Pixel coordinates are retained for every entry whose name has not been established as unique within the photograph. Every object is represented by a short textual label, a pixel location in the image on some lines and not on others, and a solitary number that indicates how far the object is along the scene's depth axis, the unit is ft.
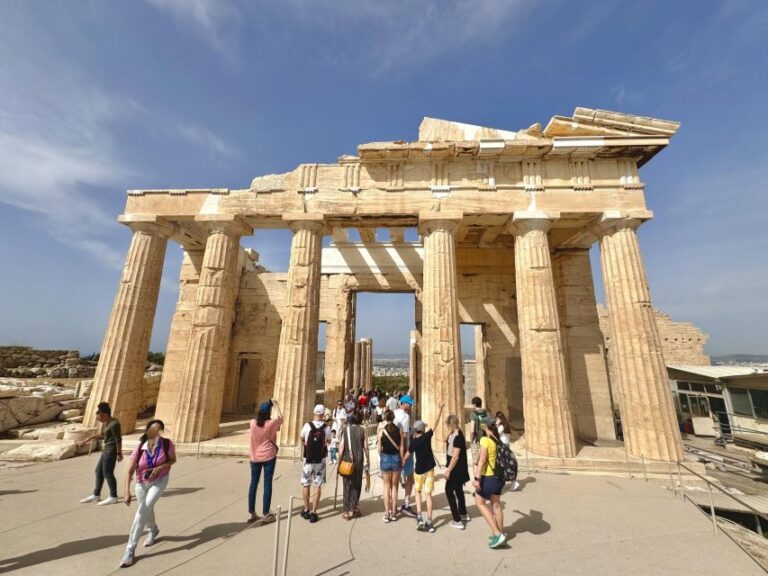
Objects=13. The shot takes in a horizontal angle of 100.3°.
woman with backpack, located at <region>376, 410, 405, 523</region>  15.94
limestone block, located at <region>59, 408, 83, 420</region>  37.45
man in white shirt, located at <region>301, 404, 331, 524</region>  15.88
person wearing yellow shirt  13.67
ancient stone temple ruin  29.99
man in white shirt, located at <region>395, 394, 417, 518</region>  16.92
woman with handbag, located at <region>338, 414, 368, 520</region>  15.64
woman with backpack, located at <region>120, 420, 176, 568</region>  12.44
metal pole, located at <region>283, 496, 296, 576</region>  9.84
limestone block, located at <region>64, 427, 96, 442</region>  29.22
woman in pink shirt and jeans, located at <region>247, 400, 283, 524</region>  15.42
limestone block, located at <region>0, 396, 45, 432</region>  32.46
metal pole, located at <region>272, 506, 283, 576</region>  9.68
